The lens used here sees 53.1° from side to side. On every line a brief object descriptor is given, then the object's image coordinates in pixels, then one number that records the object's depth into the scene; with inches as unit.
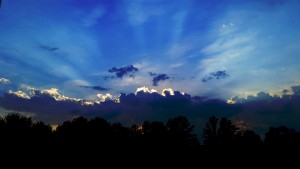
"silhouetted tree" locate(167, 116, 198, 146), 4094.5
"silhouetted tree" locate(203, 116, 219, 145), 4459.6
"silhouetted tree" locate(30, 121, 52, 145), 2590.1
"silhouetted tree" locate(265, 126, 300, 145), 4801.2
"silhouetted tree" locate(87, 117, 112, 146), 3189.0
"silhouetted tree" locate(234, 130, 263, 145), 4205.2
